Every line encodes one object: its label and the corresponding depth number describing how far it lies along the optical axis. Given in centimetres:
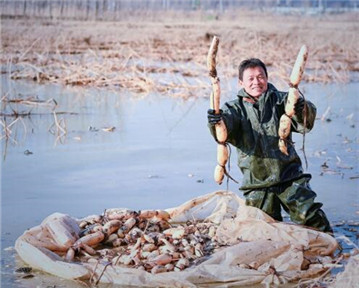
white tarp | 434
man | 521
